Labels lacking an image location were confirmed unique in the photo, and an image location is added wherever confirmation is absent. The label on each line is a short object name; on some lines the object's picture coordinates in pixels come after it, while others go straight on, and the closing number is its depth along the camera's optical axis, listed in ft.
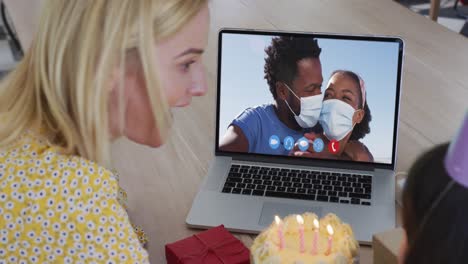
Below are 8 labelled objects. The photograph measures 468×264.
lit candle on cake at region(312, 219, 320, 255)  2.66
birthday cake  2.62
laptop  3.60
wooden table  3.66
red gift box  3.05
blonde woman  2.51
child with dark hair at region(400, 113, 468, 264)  1.61
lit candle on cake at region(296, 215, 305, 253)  2.67
